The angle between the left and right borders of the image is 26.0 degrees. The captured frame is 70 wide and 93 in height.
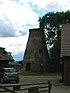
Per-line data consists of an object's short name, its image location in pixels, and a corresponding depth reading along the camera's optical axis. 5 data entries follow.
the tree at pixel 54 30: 38.22
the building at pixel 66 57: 17.10
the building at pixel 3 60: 23.72
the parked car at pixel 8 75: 16.99
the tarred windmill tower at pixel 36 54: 37.49
